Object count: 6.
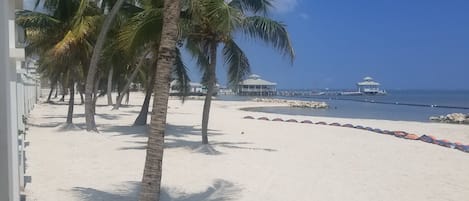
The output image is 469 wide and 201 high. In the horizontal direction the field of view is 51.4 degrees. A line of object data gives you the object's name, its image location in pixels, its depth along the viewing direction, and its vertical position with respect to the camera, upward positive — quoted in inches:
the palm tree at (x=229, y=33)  442.3 +52.2
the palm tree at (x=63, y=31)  629.6 +74.0
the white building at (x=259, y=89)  4510.3 -32.0
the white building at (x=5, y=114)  101.9 -6.4
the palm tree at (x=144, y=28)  450.3 +53.8
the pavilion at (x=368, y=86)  5514.3 +4.0
